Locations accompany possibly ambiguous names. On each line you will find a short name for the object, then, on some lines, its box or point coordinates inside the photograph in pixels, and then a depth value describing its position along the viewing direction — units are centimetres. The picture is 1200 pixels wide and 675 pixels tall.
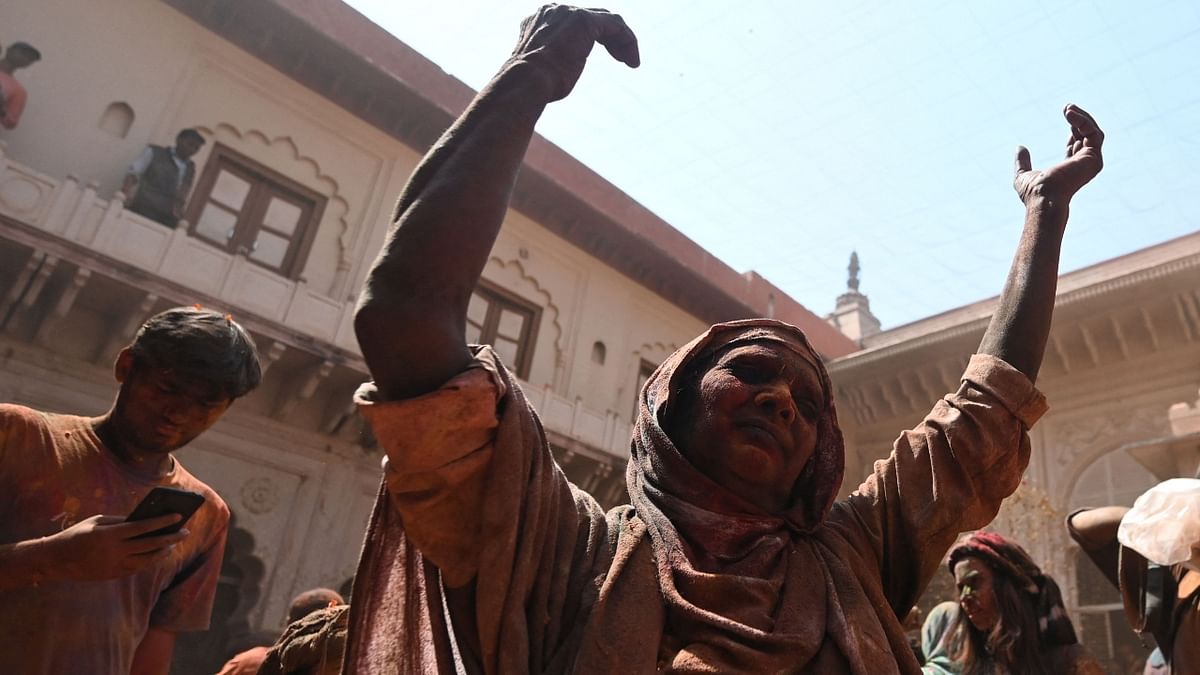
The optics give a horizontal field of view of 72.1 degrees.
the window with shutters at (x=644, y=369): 1236
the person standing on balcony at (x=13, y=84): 716
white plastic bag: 225
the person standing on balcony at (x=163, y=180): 784
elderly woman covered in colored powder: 110
